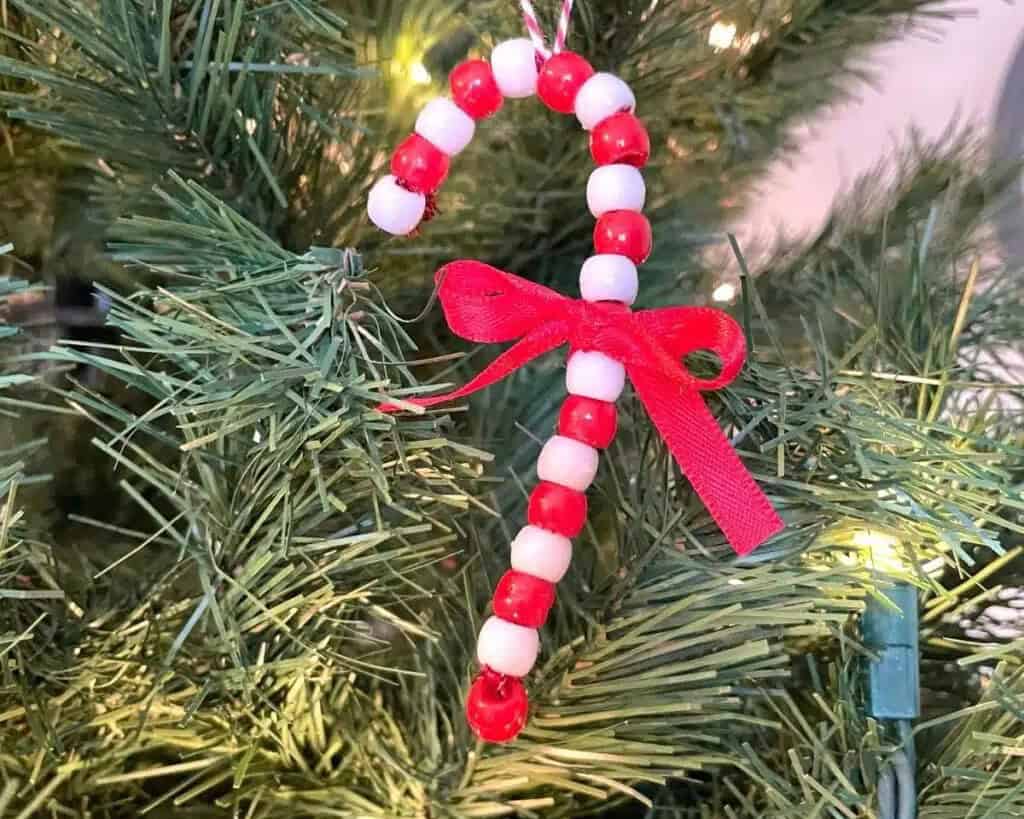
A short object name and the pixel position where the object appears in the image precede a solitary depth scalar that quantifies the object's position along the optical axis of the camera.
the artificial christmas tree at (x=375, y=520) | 0.29
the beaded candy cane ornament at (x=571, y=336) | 0.29
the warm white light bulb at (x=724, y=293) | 0.50
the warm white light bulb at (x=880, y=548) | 0.32
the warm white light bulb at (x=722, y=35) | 0.45
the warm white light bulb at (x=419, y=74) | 0.42
